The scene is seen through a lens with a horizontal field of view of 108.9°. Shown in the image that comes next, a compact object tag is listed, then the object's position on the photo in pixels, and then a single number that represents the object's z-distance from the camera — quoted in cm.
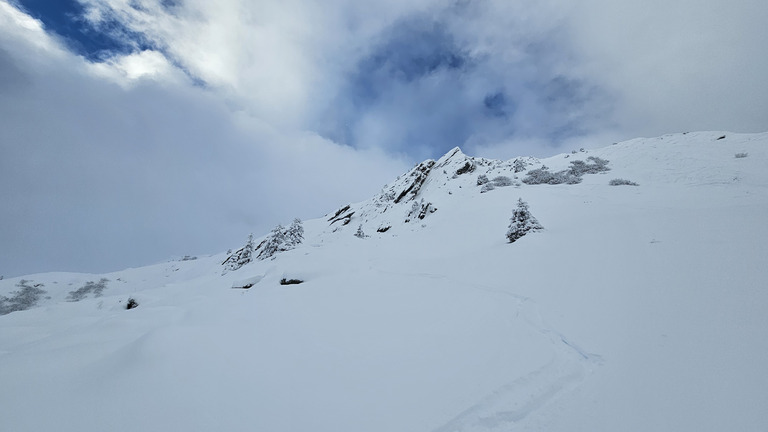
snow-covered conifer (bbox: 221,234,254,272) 3306
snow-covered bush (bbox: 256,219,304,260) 3005
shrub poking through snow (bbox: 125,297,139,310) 1013
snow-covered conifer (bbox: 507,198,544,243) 1073
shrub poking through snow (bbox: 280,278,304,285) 928
